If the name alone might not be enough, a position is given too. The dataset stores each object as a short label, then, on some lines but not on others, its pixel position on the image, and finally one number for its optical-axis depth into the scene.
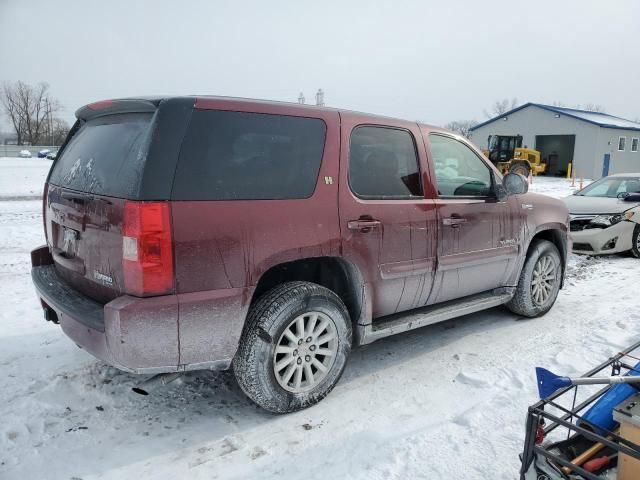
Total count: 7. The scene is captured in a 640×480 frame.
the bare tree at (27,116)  74.38
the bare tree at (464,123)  78.28
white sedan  7.93
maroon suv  2.60
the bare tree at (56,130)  71.51
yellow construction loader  32.09
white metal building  34.53
